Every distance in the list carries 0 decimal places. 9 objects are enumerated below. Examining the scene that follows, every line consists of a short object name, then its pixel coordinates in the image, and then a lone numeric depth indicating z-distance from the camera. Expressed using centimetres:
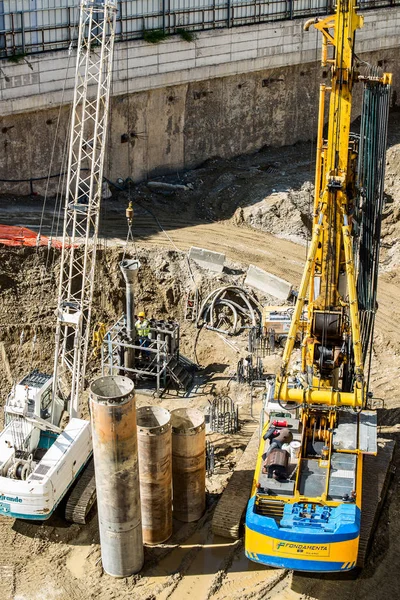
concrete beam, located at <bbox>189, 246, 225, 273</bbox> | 3541
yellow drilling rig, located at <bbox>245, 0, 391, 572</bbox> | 2139
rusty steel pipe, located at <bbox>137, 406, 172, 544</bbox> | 2321
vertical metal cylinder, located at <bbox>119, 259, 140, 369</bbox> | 2984
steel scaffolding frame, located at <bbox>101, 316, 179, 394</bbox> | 3091
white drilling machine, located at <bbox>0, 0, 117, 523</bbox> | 2444
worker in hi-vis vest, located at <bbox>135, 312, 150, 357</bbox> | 3145
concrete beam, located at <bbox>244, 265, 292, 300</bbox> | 3450
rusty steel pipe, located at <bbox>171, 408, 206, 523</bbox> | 2431
